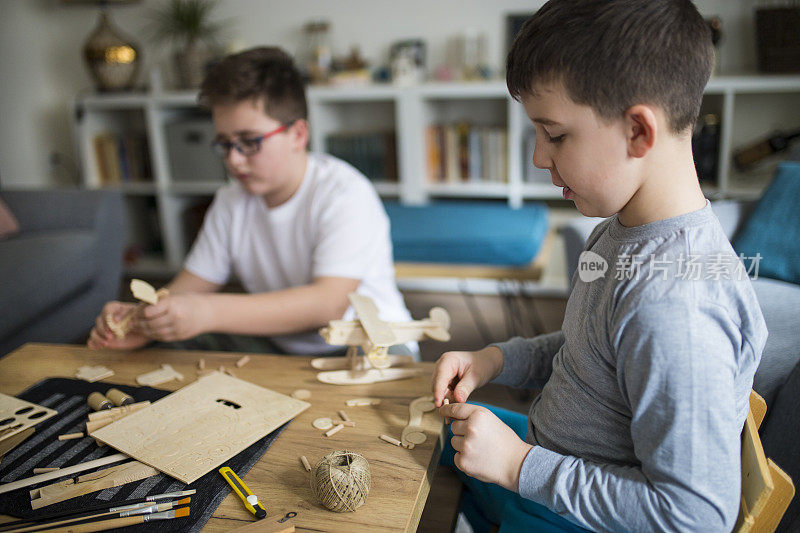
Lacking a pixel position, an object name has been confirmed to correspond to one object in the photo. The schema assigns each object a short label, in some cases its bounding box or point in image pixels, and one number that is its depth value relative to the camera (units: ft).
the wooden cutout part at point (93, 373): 3.74
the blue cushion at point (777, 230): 6.19
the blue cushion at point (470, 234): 7.25
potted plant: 11.27
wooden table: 2.51
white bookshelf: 9.60
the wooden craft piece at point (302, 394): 3.42
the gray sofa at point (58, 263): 7.11
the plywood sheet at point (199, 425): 2.82
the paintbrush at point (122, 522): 2.42
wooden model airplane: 3.41
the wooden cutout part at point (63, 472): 2.69
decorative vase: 11.38
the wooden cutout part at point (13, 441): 3.04
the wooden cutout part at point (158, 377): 3.65
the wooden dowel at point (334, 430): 3.06
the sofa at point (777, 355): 3.65
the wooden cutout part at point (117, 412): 3.17
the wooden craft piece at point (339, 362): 3.71
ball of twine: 2.45
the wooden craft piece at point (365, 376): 3.59
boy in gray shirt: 2.25
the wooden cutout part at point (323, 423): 3.12
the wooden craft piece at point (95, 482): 2.62
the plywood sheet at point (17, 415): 3.15
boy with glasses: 4.55
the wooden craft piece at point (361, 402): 3.34
